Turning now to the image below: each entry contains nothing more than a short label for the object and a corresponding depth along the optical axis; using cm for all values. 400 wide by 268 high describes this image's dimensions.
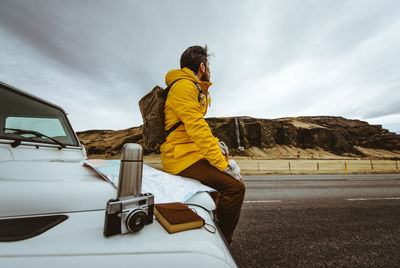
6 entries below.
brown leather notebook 73
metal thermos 72
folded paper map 112
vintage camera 66
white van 56
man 150
